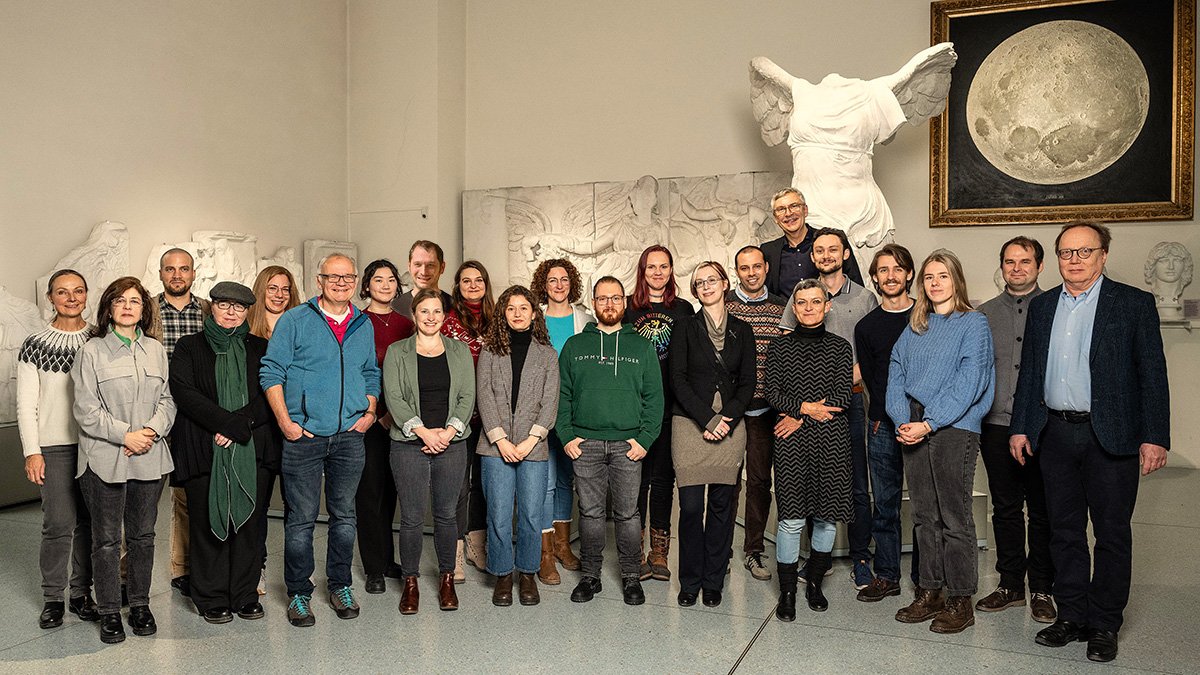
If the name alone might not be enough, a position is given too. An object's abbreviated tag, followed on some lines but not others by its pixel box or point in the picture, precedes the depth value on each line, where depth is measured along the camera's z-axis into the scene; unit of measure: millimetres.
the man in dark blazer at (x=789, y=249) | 5117
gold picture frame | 8312
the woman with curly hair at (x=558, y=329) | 4773
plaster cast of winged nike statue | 6477
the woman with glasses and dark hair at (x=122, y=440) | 3838
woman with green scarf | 4070
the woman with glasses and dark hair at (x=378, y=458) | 4562
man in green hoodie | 4363
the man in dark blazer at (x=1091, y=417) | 3643
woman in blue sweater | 4020
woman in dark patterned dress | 4227
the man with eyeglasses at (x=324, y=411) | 4098
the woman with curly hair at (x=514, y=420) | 4383
